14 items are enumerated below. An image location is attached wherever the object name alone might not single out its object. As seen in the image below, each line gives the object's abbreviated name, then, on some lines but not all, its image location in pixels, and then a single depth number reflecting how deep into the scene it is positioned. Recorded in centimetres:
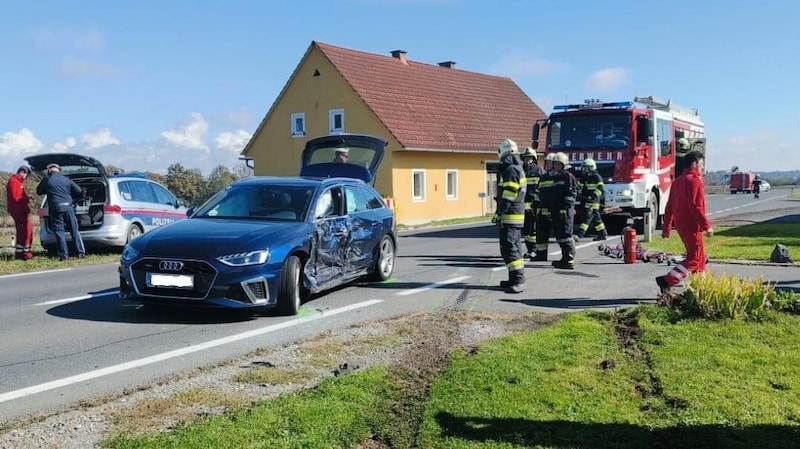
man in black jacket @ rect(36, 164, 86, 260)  1353
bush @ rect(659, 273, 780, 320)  689
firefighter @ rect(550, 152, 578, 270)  1148
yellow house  2986
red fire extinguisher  1188
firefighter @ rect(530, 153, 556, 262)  1180
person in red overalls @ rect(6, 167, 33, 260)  1430
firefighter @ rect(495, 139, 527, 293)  933
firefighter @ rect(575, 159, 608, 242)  1539
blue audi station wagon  727
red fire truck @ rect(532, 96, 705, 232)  1691
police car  1435
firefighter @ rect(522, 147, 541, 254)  1266
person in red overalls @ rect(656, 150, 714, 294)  802
